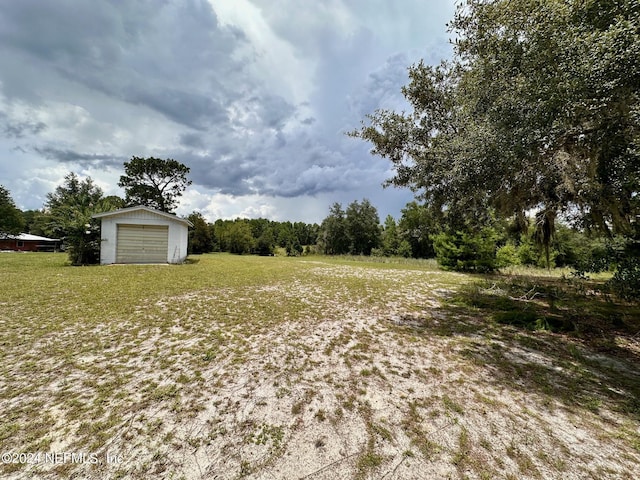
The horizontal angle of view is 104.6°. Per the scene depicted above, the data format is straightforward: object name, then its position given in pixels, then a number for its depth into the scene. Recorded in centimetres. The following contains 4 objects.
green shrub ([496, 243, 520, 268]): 1388
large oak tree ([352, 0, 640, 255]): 280
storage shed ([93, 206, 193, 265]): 1221
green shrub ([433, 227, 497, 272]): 1339
